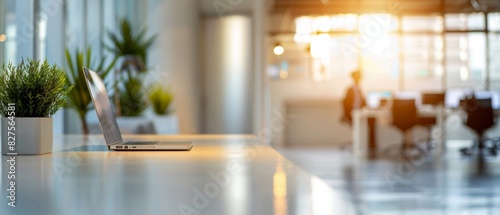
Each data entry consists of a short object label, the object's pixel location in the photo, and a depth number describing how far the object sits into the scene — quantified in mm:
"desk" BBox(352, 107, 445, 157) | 10750
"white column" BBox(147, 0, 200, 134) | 9586
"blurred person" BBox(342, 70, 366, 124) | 11547
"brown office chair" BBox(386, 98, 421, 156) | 10289
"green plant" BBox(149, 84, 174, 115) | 8266
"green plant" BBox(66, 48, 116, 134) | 4852
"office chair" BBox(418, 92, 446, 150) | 11797
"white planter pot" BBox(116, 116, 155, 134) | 5418
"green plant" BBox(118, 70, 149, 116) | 6926
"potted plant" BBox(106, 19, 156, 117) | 6695
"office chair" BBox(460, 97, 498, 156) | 10609
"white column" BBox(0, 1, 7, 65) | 4582
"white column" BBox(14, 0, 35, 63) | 4898
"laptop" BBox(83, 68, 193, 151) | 1755
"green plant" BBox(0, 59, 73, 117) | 1498
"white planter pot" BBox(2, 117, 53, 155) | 1498
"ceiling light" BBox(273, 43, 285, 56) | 11711
